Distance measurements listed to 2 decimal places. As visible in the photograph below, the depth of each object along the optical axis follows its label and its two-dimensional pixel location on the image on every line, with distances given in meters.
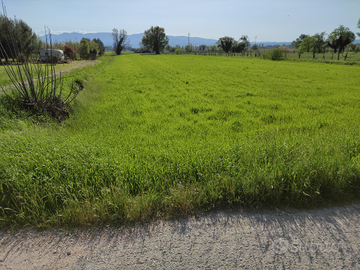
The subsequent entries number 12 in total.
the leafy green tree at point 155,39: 108.00
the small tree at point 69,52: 49.44
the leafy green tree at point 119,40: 99.43
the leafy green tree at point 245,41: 110.04
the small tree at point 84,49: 52.64
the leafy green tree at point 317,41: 60.03
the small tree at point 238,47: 105.06
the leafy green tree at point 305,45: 59.78
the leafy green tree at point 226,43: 104.53
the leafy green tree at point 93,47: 60.95
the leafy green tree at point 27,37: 29.10
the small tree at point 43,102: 7.35
